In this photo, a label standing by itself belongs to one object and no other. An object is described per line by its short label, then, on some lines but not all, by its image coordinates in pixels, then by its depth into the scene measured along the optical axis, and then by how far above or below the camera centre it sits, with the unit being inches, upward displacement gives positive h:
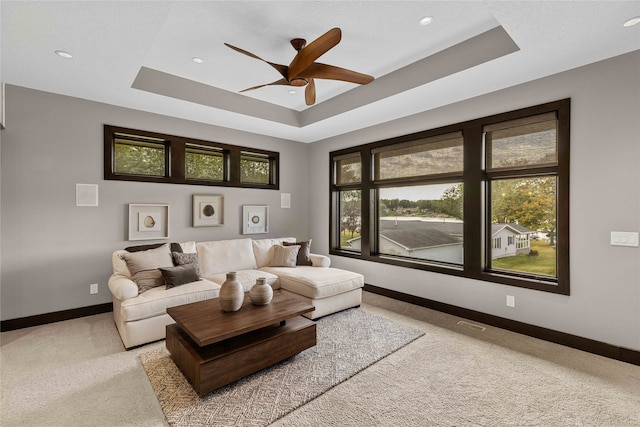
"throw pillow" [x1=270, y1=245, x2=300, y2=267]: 171.6 -25.7
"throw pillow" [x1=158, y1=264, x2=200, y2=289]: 128.6 -27.7
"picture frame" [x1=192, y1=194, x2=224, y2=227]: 179.2 +1.2
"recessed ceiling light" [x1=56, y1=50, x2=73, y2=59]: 102.3 +54.8
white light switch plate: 100.8 -9.0
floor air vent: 130.6 -51.0
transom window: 157.5 +31.0
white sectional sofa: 114.9 -32.0
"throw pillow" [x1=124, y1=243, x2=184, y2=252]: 142.5 -17.3
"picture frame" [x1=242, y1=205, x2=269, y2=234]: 200.3 -4.9
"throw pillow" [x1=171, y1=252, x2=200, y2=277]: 140.6 -22.5
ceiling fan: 91.5 +51.1
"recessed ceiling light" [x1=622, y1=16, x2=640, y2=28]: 83.3 +53.7
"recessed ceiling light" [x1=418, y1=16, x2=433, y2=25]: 99.2 +64.7
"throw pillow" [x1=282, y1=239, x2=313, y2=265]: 177.2 -25.6
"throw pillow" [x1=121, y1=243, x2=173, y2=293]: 127.3 -23.8
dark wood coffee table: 83.2 -40.3
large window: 121.9 +6.6
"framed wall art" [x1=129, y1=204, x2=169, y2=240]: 157.8 -5.1
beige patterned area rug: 76.3 -51.0
